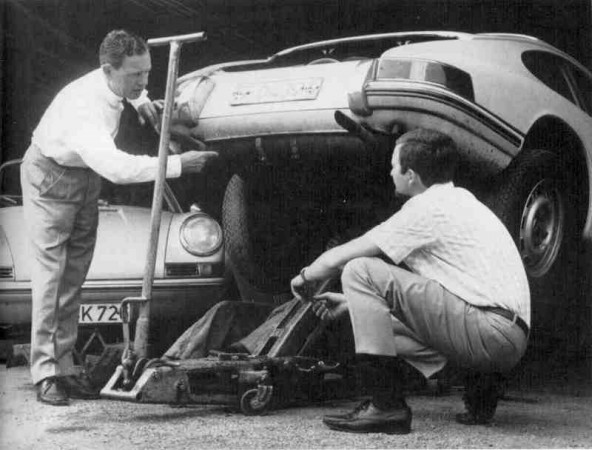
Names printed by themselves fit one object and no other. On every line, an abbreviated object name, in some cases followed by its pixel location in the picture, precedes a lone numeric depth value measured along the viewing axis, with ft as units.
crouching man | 8.33
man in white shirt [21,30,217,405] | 10.07
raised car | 10.41
